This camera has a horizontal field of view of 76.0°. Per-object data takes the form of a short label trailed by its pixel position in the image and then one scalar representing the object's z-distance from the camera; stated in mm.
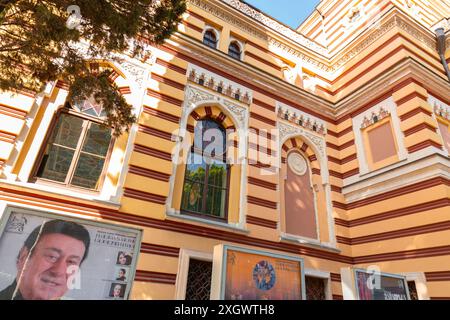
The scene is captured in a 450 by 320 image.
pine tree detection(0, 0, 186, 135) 4492
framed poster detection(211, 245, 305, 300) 4531
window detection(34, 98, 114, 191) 6711
